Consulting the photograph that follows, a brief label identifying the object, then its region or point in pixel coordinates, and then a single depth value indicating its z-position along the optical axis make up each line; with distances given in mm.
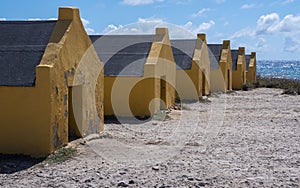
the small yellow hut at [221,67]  30531
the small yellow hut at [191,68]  24109
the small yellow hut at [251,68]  41631
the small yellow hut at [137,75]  16641
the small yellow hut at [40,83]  9500
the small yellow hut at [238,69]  36219
